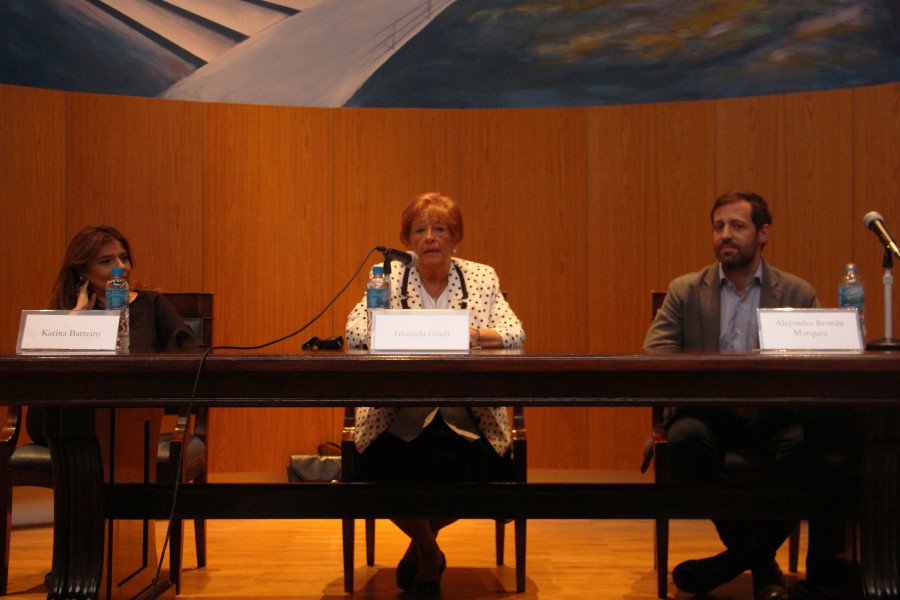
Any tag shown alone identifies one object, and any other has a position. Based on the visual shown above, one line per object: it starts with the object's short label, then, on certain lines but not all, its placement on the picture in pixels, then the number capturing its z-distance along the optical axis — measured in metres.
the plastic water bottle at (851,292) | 2.49
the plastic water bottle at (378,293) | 2.48
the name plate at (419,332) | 2.02
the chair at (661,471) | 2.82
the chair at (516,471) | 2.96
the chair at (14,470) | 3.05
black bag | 4.67
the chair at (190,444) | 2.94
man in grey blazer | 2.80
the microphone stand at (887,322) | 2.21
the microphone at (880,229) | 2.31
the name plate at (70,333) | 2.07
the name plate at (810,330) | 2.05
